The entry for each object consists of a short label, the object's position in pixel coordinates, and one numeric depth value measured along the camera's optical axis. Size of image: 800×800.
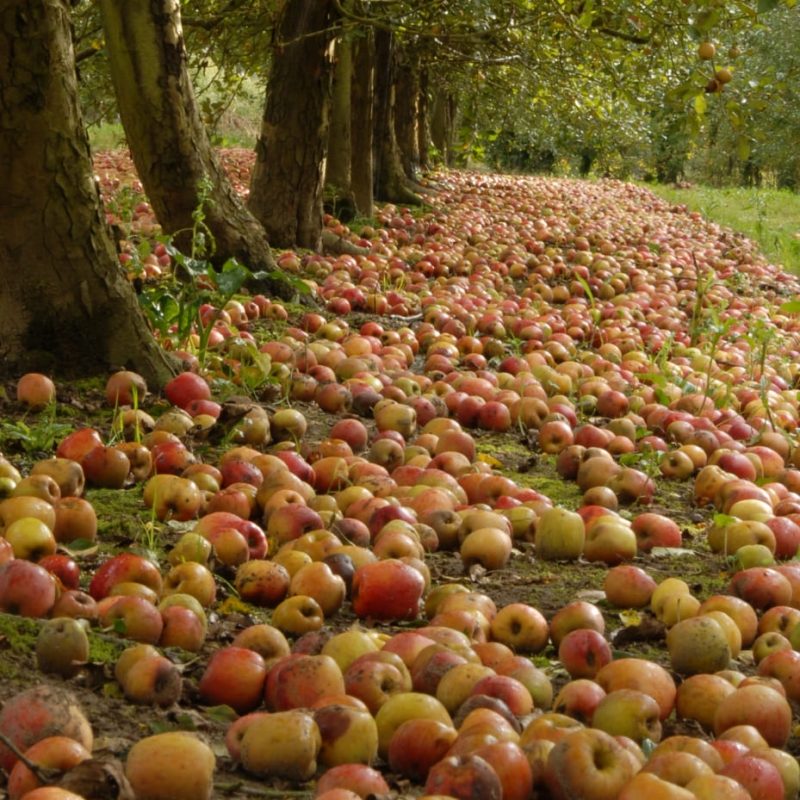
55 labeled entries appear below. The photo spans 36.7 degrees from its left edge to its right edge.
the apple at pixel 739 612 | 3.43
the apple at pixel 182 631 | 3.01
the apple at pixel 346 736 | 2.46
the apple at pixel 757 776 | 2.34
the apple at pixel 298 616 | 3.23
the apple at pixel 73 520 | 3.70
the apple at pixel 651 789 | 2.15
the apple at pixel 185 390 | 5.26
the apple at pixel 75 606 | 2.98
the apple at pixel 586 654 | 3.07
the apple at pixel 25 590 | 2.92
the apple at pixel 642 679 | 2.88
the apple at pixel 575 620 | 3.32
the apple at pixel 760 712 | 2.74
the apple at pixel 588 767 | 2.28
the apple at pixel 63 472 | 4.03
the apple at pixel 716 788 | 2.21
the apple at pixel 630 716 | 2.64
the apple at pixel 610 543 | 4.19
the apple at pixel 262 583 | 3.43
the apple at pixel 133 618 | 2.92
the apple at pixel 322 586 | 3.40
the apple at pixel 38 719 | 2.24
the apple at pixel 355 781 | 2.21
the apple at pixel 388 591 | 3.39
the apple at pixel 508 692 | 2.70
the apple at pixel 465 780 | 2.14
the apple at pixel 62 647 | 2.67
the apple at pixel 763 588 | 3.66
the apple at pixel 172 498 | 4.11
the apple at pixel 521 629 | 3.30
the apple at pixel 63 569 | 3.21
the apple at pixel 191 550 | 3.54
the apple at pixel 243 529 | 3.78
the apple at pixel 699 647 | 3.11
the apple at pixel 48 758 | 2.08
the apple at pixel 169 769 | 2.20
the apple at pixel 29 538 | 3.37
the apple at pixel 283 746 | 2.40
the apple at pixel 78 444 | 4.38
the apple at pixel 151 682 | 2.66
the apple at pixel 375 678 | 2.71
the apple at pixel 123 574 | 3.22
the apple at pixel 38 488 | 3.79
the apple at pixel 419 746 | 2.44
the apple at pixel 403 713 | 2.58
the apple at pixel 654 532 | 4.36
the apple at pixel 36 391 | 4.97
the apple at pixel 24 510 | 3.54
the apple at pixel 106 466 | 4.29
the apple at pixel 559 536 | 4.16
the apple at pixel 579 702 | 2.78
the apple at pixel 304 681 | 2.66
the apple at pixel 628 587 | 3.70
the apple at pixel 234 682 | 2.78
